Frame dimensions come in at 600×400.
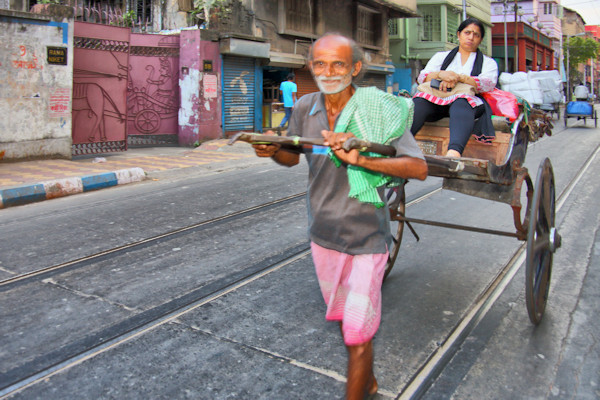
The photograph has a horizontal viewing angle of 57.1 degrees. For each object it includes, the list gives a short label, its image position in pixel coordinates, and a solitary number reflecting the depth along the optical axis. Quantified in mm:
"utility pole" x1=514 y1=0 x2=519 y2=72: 36925
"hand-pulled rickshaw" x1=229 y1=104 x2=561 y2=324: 3439
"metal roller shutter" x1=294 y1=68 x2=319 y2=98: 19875
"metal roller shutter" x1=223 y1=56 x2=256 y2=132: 15961
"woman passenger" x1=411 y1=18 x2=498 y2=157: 4043
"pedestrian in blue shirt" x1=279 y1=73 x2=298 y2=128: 15227
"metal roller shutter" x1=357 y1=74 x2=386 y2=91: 24338
